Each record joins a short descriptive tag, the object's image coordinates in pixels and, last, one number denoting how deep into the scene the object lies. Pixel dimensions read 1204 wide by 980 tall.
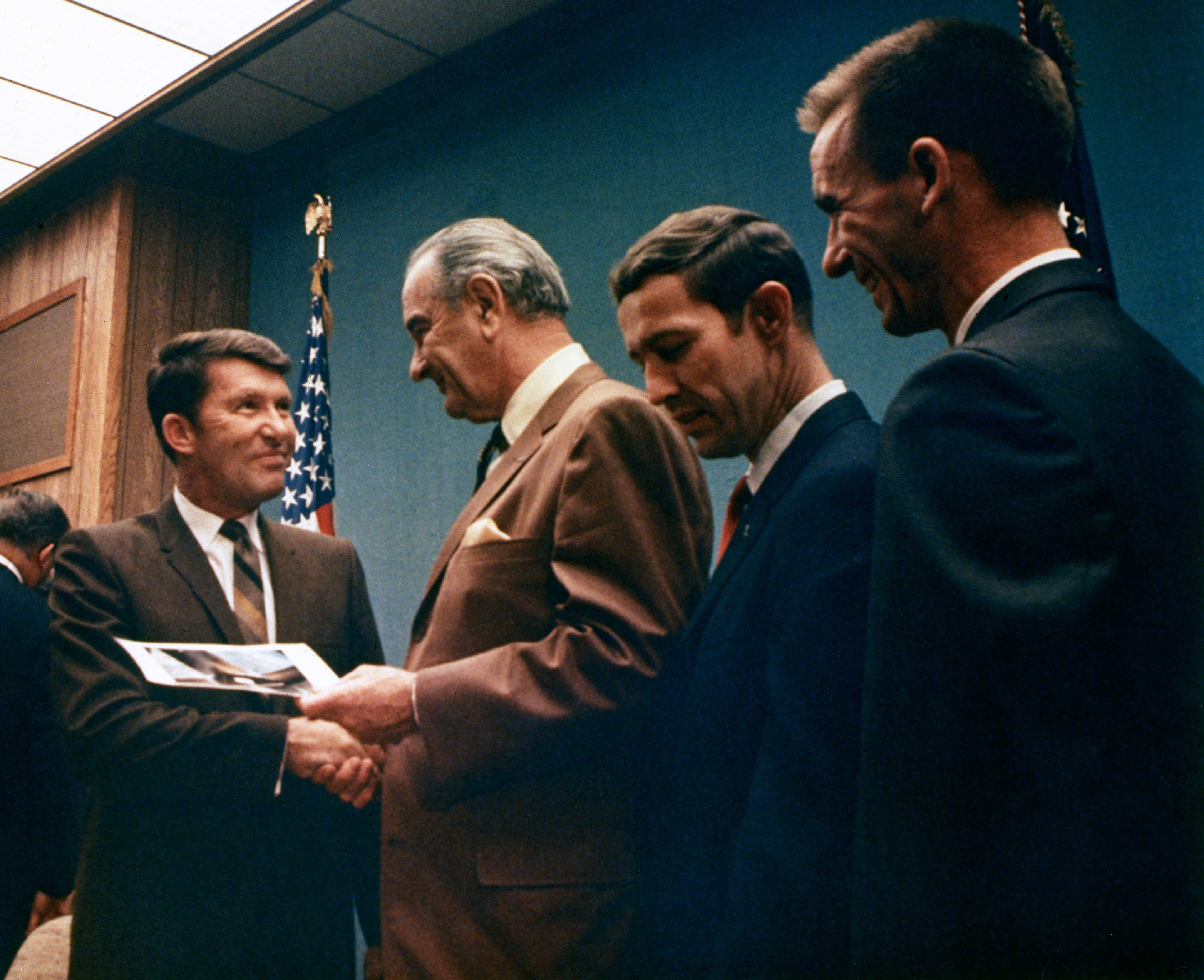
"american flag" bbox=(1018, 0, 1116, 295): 1.88
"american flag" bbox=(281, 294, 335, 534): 3.50
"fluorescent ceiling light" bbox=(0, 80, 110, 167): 4.21
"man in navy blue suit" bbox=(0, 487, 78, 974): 2.58
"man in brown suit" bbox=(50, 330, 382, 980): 1.70
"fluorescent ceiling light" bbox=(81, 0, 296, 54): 3.64
